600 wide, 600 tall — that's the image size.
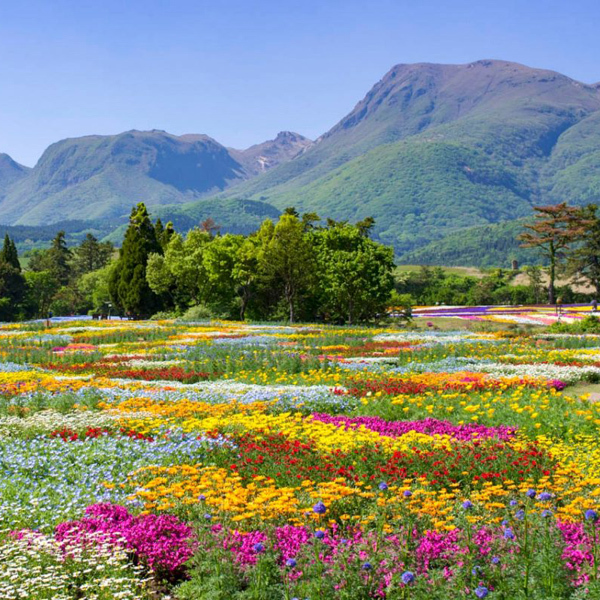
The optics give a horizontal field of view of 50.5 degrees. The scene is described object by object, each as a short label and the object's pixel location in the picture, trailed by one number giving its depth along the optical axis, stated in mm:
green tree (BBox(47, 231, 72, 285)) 118056
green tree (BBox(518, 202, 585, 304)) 72688
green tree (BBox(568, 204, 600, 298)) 75312
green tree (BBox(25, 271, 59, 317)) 91150
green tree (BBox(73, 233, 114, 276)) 123562
